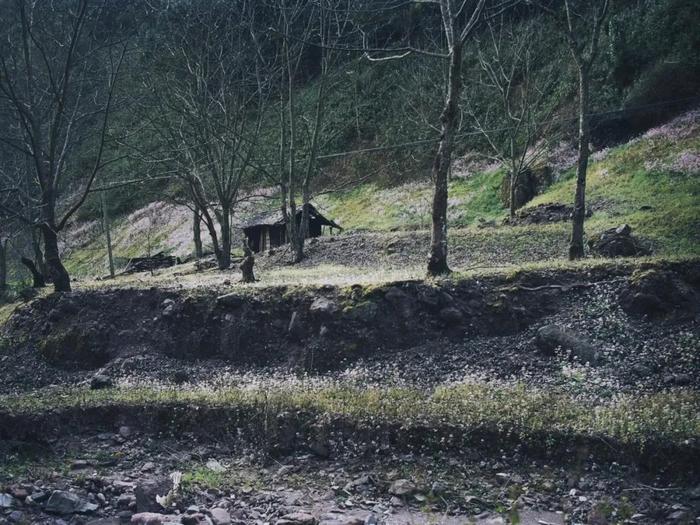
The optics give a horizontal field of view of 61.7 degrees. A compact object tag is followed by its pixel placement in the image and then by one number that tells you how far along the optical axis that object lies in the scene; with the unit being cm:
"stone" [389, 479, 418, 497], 857
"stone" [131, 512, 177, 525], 782
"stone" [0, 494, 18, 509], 823
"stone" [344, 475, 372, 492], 891
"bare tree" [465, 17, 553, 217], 2966
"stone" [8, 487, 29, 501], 856
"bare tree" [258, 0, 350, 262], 2572
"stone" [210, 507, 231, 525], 790
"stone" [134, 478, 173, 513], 833
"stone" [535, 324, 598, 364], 1150
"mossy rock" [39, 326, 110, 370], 1534
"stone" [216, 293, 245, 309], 1497
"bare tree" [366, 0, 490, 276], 1472
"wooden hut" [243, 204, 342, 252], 3506
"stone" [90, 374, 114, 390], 1330
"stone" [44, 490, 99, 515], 827
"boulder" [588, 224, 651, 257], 1614
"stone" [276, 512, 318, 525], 777
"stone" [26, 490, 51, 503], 849
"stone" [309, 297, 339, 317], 1384
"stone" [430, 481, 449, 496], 848
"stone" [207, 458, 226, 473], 969
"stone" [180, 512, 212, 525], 783
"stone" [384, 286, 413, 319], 1358
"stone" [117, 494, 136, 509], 847
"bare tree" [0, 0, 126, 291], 1789
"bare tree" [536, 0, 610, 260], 1602
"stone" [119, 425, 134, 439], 1110
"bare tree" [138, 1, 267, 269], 2597
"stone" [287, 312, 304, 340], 1394
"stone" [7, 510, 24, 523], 791
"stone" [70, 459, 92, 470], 981
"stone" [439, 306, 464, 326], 1318
